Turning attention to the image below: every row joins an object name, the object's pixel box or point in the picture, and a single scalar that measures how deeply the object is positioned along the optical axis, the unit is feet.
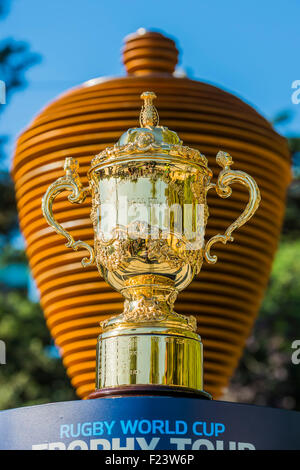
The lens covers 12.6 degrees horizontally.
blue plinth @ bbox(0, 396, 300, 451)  4.79
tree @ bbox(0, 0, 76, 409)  34.78
